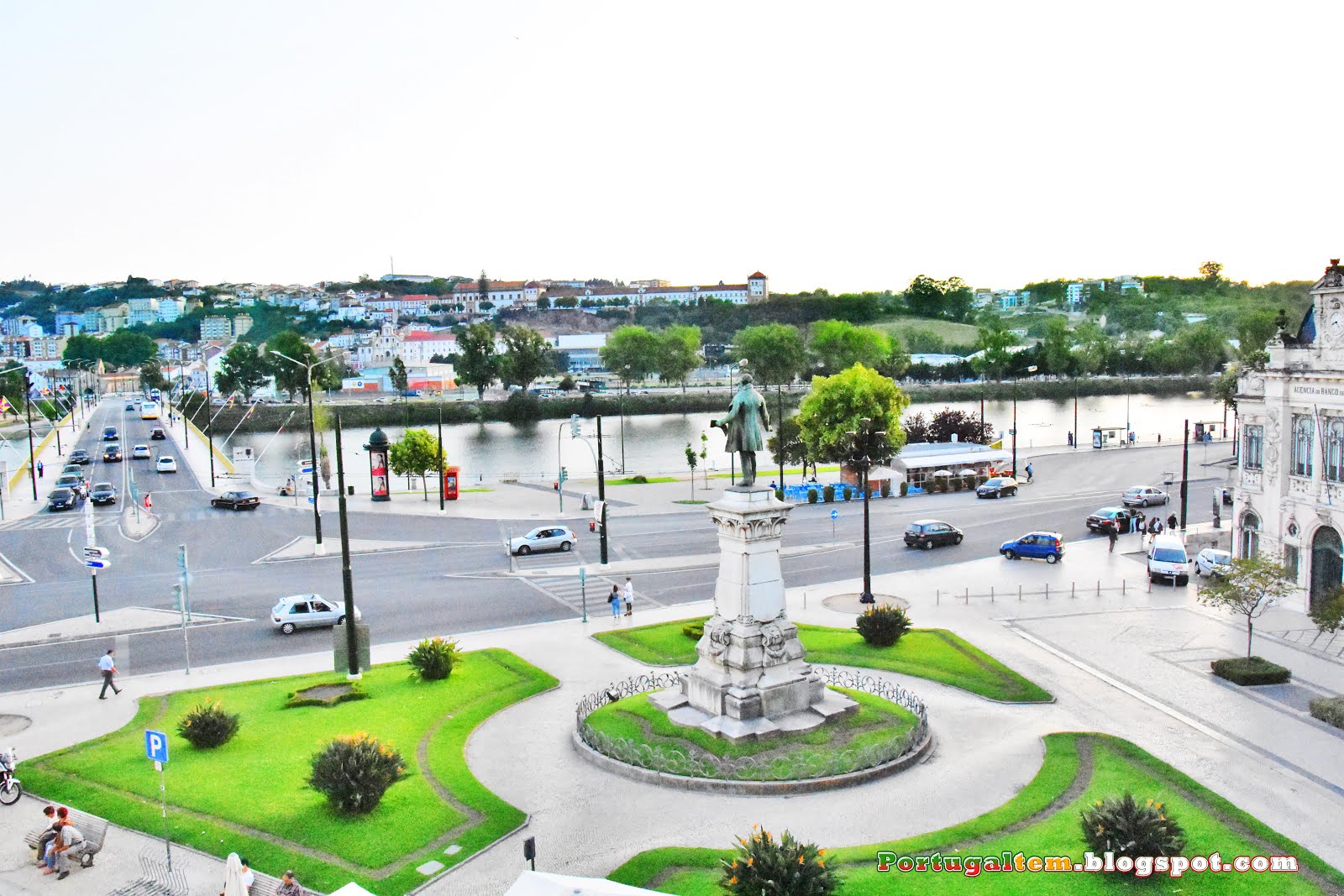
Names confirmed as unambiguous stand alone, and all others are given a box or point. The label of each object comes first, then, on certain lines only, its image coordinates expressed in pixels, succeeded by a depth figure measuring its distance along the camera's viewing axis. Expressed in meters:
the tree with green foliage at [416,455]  55.53
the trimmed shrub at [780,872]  12.59
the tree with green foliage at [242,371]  130.88
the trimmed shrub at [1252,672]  22.70
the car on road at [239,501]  49.69
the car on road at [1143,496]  47.97
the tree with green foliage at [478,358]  119.38
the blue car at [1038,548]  37.38
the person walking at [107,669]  22.27
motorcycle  17.02
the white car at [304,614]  28.12
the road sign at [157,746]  15.13
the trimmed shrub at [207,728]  18.89
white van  32.81
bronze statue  19.83
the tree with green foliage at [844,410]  53.16
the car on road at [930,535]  39.88
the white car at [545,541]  39.06
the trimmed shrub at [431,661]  23.05
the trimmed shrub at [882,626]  25.53
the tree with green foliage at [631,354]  141.62
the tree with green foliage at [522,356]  122.00
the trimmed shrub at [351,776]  15.98
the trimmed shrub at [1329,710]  19.95
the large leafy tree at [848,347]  139.00
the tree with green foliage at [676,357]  141.62
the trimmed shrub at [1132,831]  13.67
